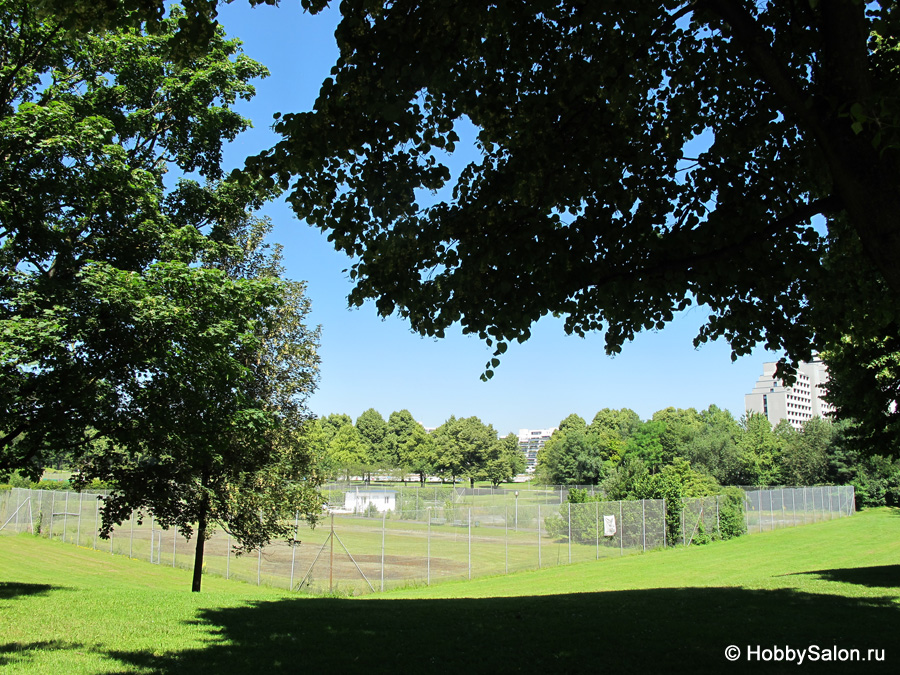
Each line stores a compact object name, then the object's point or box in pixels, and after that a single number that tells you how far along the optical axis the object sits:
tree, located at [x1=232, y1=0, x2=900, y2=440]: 5.18
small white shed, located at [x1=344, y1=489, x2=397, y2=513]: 48.06
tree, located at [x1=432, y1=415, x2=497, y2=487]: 96.75
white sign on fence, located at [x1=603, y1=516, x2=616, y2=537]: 28.64
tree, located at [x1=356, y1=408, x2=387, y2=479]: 115.37
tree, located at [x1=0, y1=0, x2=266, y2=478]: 9.68
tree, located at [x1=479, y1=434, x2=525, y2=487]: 99.06
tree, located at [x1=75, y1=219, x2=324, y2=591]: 10.59
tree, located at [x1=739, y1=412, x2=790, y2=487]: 65.94
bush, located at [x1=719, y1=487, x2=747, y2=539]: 34.12
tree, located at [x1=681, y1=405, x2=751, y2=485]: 66.62
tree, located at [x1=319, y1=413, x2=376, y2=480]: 88.31
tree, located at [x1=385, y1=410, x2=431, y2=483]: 97.62
